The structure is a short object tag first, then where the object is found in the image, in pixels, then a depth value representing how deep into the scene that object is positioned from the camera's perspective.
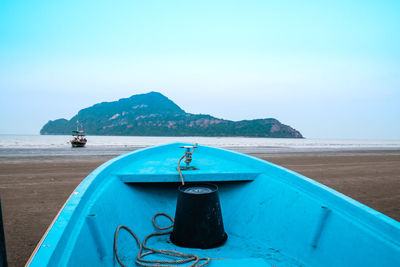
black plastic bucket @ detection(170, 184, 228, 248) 2.08
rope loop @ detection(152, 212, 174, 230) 2.37
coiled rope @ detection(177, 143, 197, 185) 2.90
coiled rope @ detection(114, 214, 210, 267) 1.78
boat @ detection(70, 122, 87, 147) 27.76
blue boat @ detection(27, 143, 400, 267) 1.55
